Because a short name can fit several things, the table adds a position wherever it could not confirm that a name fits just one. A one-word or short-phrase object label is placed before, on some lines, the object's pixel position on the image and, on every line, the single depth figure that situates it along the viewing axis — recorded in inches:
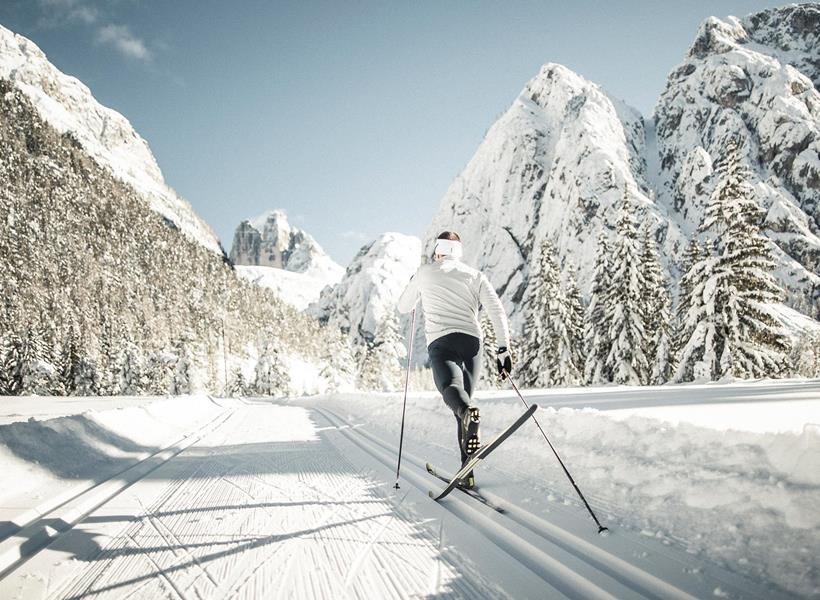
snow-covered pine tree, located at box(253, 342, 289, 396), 2313.0
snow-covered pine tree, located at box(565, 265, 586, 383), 1223.5
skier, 141.5
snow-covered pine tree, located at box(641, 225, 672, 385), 1059.3
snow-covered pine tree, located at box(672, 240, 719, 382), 767.1
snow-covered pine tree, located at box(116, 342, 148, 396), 2031.3
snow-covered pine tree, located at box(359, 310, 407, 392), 1910.7
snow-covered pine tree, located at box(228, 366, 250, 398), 2620.6
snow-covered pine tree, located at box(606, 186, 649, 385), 1009.5
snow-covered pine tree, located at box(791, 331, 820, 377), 1692.9
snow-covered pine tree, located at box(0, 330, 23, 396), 1786.4
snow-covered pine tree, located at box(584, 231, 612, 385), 1088.2
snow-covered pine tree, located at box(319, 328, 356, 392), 2100.1
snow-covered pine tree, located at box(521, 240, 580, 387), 1205.1
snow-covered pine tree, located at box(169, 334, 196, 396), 2025.1
